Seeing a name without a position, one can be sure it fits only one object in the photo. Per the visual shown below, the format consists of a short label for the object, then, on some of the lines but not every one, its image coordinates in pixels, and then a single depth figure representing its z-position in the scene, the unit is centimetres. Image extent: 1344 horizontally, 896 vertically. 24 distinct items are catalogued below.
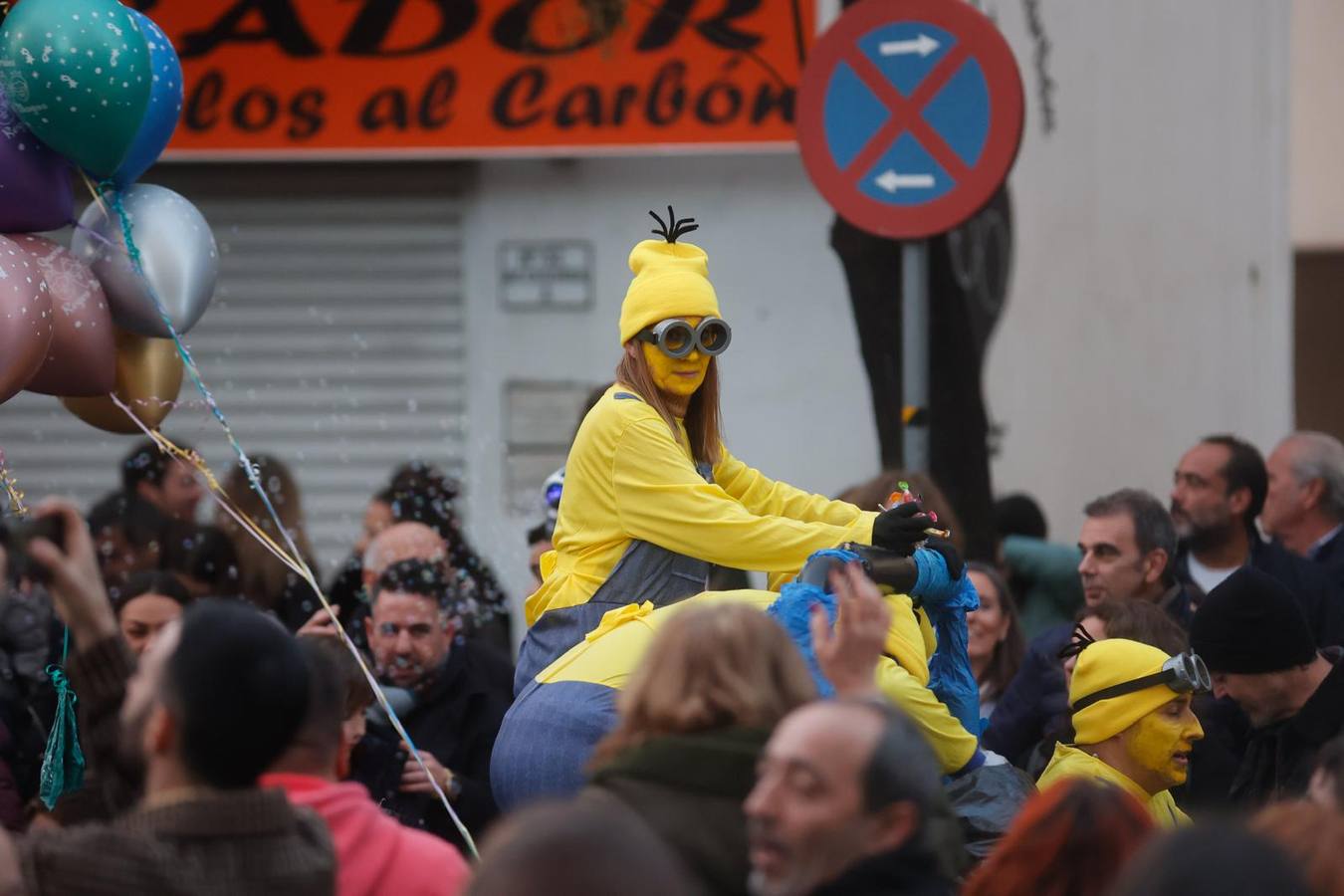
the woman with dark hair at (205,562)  1526
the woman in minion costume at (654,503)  1040
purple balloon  1084
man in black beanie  1130
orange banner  2337
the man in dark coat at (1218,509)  1598
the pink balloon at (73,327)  1095
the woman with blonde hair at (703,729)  726
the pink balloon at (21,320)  1044
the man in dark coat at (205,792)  663
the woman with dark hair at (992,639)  1402
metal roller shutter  2405
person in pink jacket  739
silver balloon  1135
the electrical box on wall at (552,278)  2394
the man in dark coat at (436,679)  1283
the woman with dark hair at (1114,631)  1185
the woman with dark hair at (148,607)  1313
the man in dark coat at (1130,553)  1437
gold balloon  1173
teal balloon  1067
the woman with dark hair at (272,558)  1548
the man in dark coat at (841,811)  670
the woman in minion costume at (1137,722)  1084
